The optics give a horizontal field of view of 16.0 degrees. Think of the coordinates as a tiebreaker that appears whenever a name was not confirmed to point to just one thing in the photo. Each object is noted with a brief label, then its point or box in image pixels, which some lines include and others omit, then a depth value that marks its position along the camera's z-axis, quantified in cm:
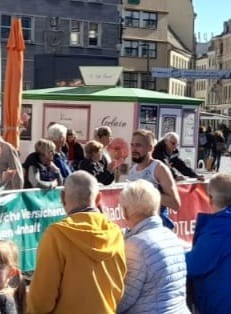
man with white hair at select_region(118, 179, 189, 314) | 470
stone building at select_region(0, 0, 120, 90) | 5384
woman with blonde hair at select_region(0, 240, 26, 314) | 400
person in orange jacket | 430
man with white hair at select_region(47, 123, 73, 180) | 998
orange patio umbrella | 1305
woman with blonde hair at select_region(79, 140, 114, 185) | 994
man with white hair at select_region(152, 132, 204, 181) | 1070
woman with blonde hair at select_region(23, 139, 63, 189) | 903
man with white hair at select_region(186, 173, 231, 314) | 512
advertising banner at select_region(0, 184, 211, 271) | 828
